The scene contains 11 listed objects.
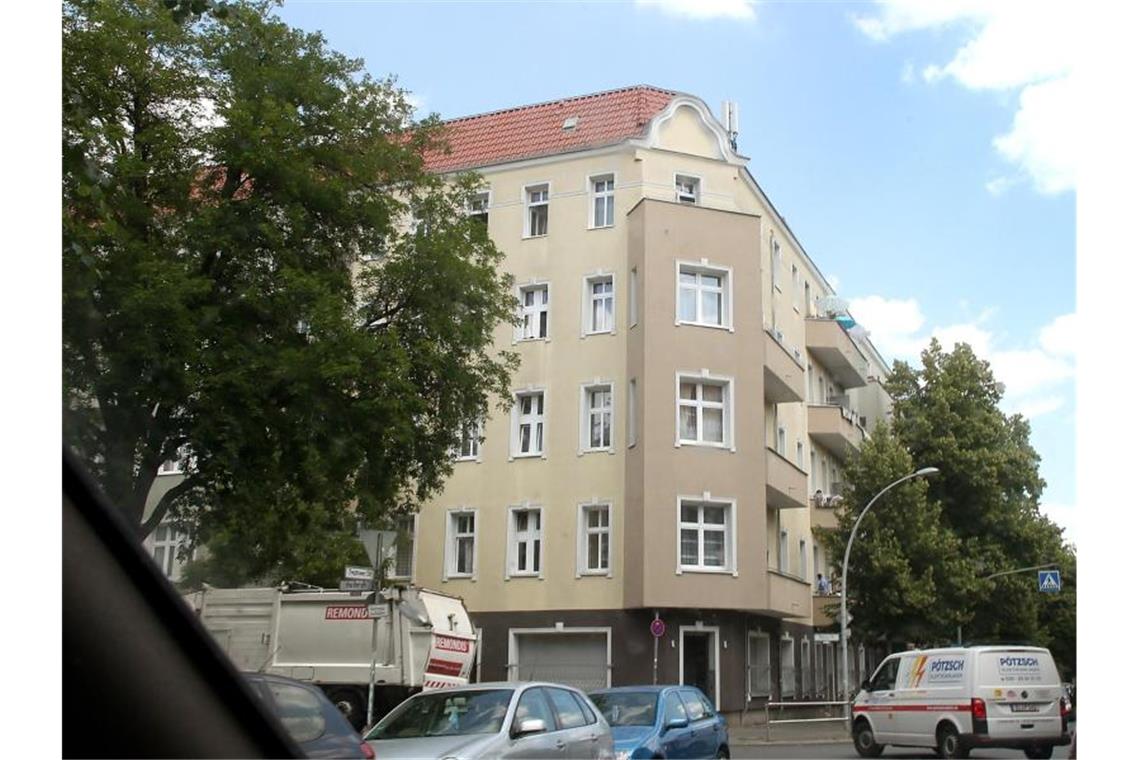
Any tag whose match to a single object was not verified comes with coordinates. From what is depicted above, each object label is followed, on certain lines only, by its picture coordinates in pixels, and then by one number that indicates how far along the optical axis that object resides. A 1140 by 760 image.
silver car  9.82
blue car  13.91
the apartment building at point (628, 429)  30.45
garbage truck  22.39
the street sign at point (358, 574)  15.16
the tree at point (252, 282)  14.12
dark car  8.68
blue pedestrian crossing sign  38.41
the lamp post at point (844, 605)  31.71
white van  21.34
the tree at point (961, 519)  37.84
